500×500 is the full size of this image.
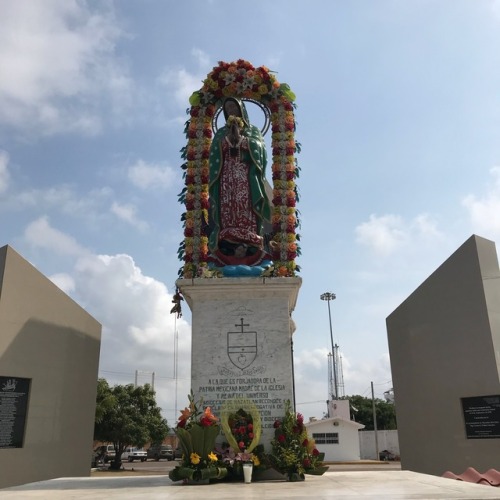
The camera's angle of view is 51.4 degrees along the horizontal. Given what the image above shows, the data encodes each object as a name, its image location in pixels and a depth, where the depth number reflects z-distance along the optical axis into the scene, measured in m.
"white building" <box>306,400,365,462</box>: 30.92
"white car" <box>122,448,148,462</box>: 36.00
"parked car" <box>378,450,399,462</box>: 33.88
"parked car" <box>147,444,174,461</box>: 38.00
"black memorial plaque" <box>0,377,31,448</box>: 10.75
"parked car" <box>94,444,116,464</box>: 28.67
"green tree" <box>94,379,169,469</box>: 23.42
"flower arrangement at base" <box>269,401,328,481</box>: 9.08
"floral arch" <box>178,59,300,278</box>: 12.19
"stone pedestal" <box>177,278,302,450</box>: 10.17
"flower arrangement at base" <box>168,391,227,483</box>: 8.61
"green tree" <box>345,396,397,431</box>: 52.28
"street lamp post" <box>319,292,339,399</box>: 46.87
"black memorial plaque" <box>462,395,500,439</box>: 10.88
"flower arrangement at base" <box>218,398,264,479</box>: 9.04
